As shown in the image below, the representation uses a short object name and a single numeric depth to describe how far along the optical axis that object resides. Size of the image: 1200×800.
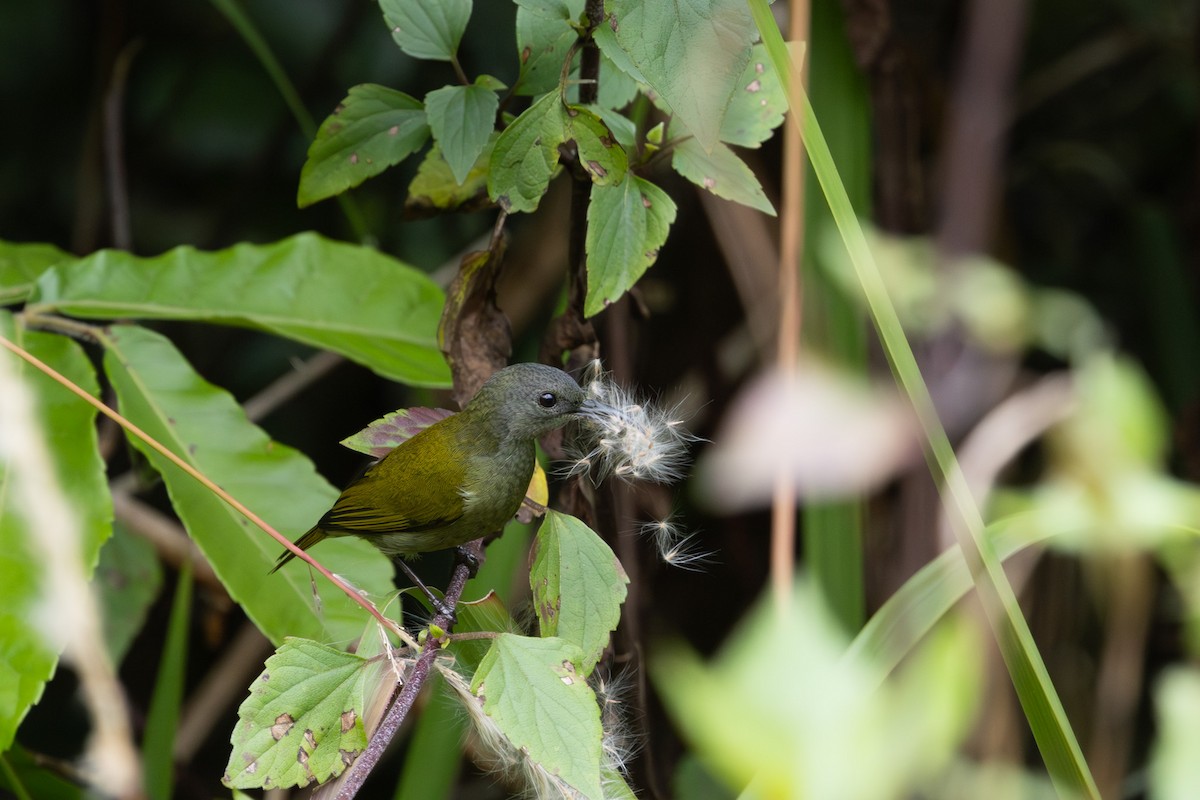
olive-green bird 3.71
